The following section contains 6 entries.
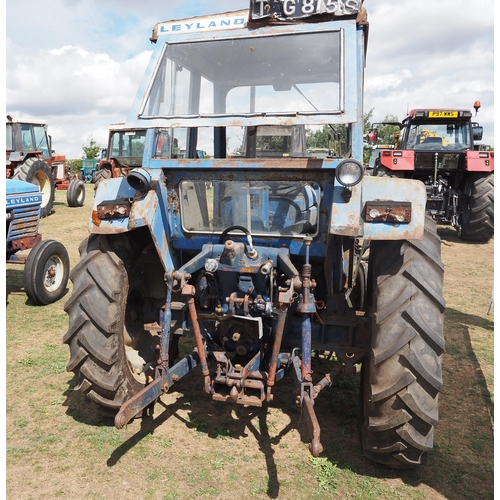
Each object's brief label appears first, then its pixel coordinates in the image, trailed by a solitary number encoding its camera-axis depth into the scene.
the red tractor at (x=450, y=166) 10.42
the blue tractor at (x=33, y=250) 6.02
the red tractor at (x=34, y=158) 13.50
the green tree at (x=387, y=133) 36.81
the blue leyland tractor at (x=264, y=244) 2.92
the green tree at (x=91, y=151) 48.91
